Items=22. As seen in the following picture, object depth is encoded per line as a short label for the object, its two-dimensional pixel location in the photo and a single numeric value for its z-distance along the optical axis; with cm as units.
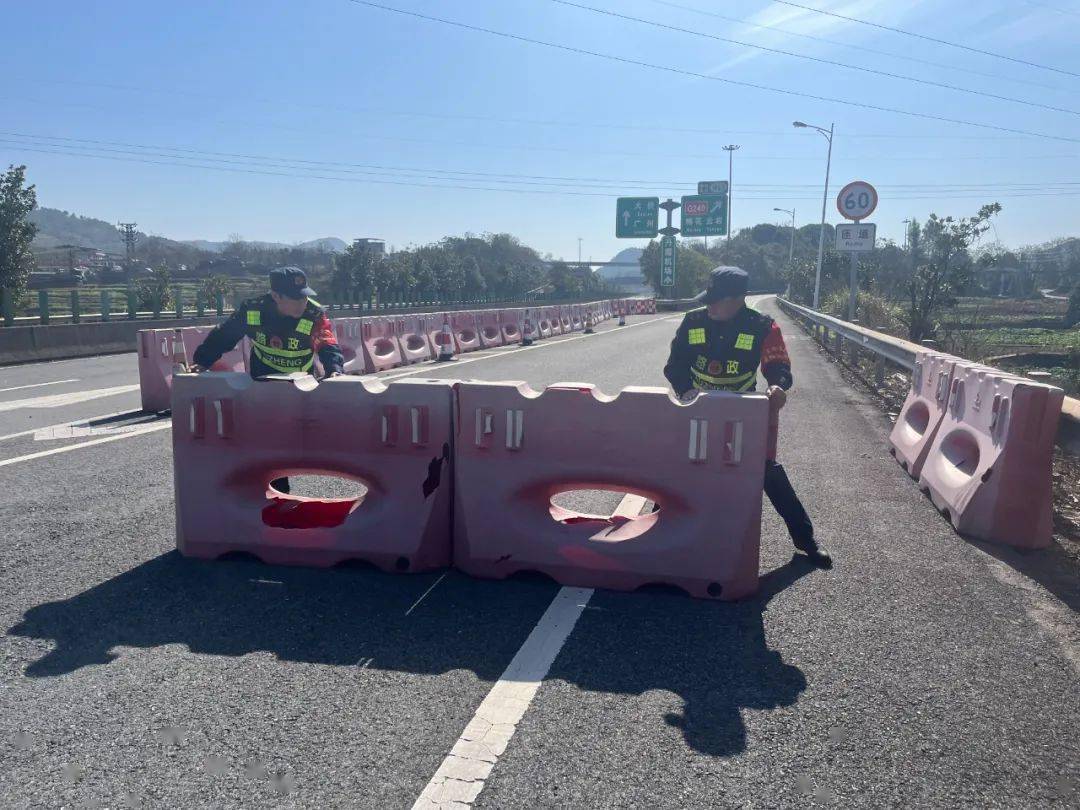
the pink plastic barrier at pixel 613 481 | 438
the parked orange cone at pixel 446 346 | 1912
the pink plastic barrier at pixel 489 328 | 2338
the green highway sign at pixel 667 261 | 5741
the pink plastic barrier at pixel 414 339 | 1852
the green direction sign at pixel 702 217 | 5409
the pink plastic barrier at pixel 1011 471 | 526
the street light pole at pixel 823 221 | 3699
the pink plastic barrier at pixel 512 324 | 2500
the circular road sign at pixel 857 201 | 1717
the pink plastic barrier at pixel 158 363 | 1069
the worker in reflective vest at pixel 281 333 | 570
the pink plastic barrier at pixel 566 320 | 3133
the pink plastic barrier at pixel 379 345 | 1689
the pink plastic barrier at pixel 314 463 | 477
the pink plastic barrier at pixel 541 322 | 2769
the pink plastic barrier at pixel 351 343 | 1620
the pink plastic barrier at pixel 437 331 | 1978
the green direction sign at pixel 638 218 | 5291
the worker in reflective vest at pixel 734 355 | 501
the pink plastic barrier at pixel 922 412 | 712
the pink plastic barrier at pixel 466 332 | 2178
